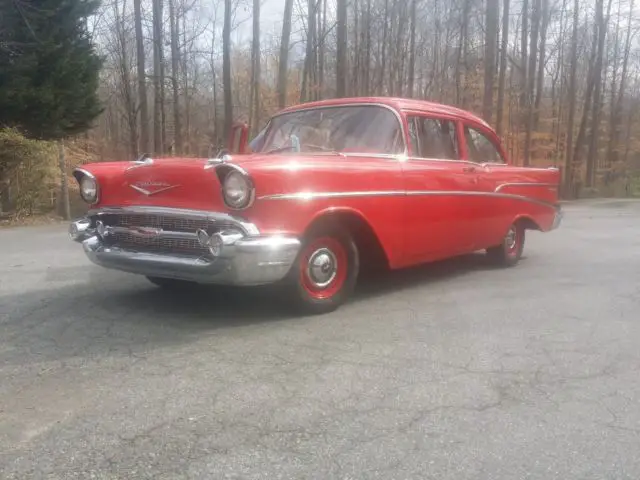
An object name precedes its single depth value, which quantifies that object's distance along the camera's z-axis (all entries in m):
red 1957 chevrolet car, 4.22
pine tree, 13.51
